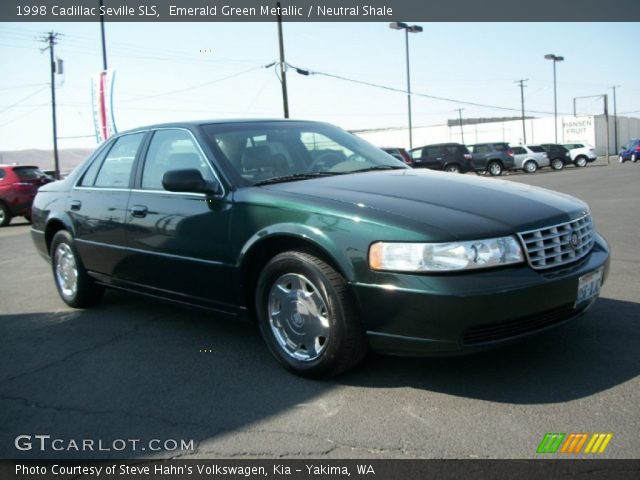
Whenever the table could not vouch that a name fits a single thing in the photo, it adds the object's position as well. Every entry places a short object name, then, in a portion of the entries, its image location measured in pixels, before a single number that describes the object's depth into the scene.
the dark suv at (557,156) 36.66
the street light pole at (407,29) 37.25
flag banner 18.36
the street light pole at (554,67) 55.28
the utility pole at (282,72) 24.02
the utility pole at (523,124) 61.38
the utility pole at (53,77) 40.26
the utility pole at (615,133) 67.44
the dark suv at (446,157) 29.38
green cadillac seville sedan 2.93
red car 15.16
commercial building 62.59
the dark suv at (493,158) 33.03
